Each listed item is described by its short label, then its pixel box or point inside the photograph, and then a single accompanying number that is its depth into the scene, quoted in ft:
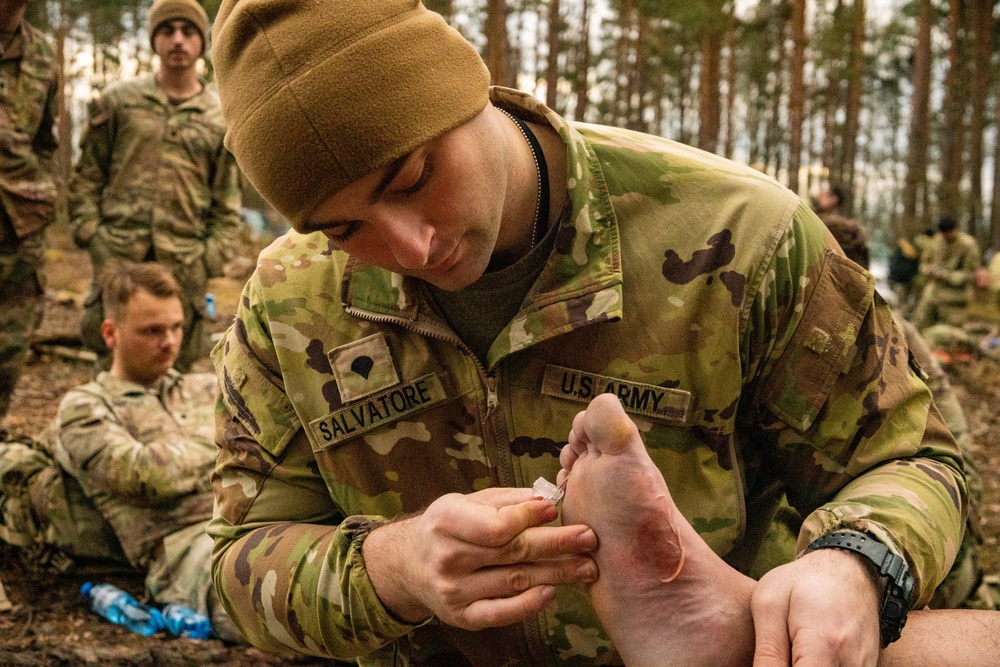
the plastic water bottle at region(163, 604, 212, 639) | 11.02
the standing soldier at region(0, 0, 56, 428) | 14.78
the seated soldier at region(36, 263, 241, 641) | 11.52
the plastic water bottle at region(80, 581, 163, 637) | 11.21
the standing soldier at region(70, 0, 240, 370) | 17.39
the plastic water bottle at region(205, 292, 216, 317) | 18.52
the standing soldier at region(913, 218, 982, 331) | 40.29
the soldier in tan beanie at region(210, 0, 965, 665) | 4.52
